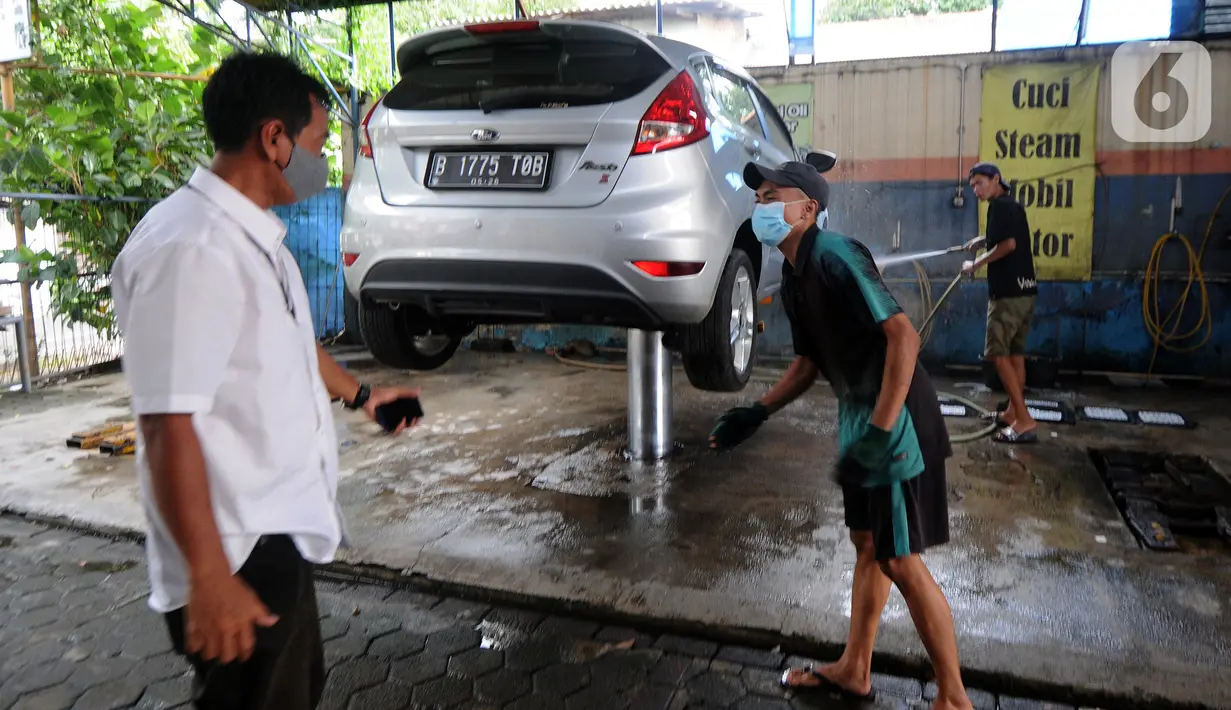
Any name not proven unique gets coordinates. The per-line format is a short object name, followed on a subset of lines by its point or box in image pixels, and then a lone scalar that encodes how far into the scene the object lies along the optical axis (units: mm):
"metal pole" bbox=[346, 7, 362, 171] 9219
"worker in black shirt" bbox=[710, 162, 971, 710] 2414
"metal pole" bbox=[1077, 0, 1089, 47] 7879
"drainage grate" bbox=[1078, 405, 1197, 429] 6168
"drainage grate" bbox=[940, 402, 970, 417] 6406
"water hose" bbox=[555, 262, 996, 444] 5680
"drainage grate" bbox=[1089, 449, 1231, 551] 3982
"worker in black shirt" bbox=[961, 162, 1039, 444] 5773
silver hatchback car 3311
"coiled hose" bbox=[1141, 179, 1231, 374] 7676
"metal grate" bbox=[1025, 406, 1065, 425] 6254
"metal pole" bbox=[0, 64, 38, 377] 8148
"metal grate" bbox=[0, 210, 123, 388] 8260
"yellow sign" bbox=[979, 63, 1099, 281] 7898
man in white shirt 1402
